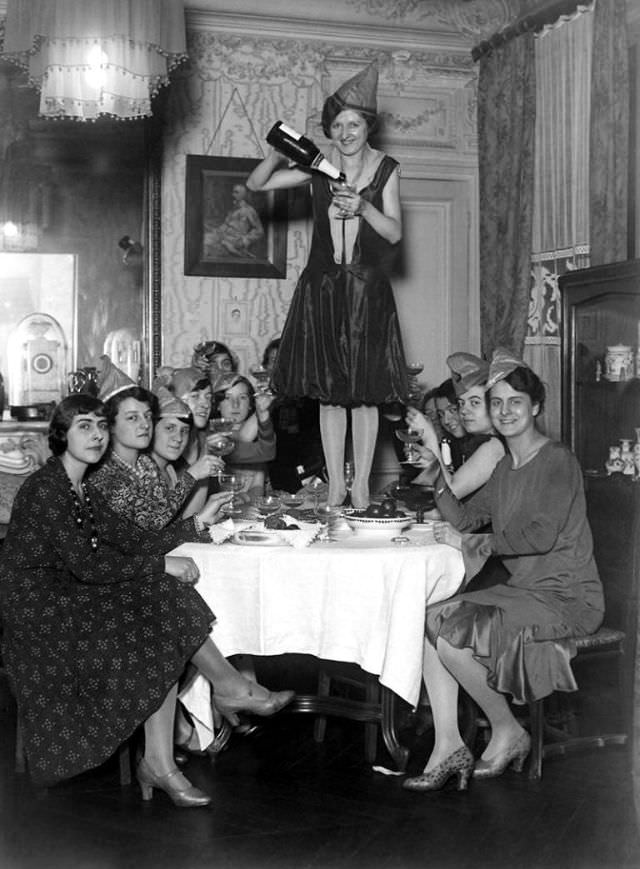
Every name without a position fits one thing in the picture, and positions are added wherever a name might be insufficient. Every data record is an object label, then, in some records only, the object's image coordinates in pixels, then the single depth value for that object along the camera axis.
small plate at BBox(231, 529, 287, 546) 3.74
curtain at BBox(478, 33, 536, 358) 6.03
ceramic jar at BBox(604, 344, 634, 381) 4.97
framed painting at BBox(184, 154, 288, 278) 6.33
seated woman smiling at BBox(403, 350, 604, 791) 3.64
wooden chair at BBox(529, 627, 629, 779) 3.71
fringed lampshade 4.08
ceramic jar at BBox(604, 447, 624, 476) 4.98
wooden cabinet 4.83
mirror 6.13
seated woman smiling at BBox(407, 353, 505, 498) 4.14
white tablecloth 3.59
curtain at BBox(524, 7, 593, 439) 5.59
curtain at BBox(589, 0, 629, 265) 5.21
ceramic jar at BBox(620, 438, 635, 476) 4.91
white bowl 3.93
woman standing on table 4.45
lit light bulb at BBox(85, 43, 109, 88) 4.14
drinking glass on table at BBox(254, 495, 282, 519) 4.21
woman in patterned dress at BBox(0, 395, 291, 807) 3.45
